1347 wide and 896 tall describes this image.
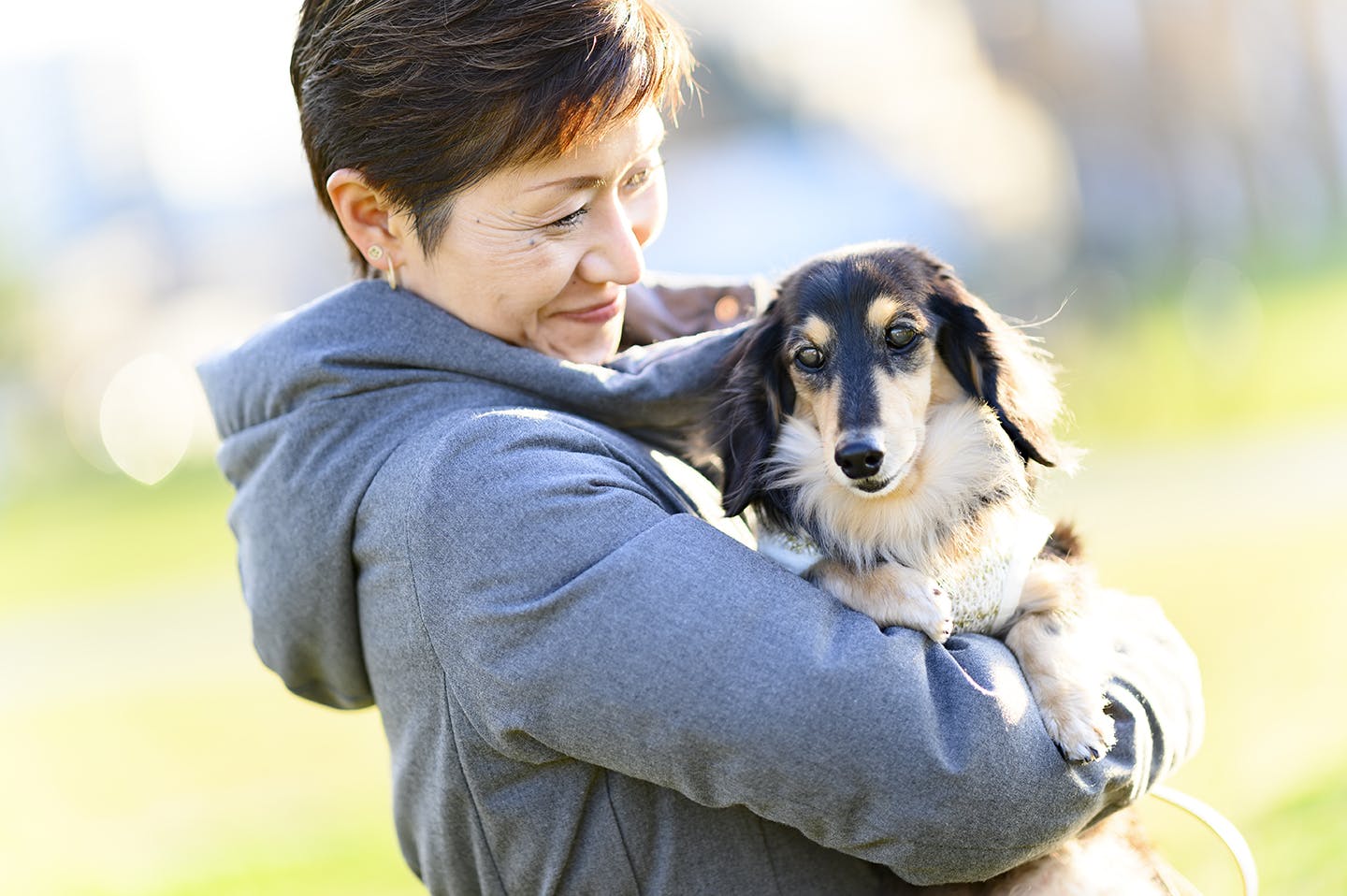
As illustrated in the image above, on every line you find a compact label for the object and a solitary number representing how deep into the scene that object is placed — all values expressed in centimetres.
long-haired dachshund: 335
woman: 318
